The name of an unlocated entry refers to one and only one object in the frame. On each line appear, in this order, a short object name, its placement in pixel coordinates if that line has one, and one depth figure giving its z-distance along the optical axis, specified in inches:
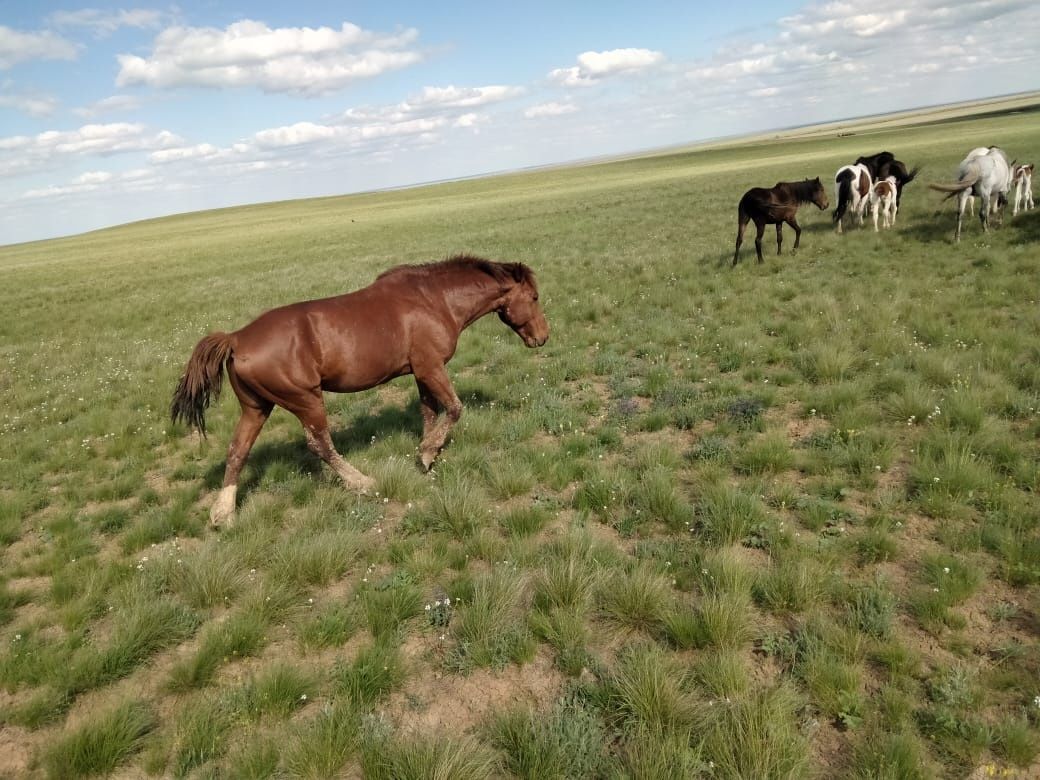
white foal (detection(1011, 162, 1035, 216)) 612.7
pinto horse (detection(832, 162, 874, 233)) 679.1
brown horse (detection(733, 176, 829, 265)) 576.1
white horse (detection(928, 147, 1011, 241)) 542.9
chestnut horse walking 221.6
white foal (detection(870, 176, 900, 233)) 666.2
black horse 756.7
